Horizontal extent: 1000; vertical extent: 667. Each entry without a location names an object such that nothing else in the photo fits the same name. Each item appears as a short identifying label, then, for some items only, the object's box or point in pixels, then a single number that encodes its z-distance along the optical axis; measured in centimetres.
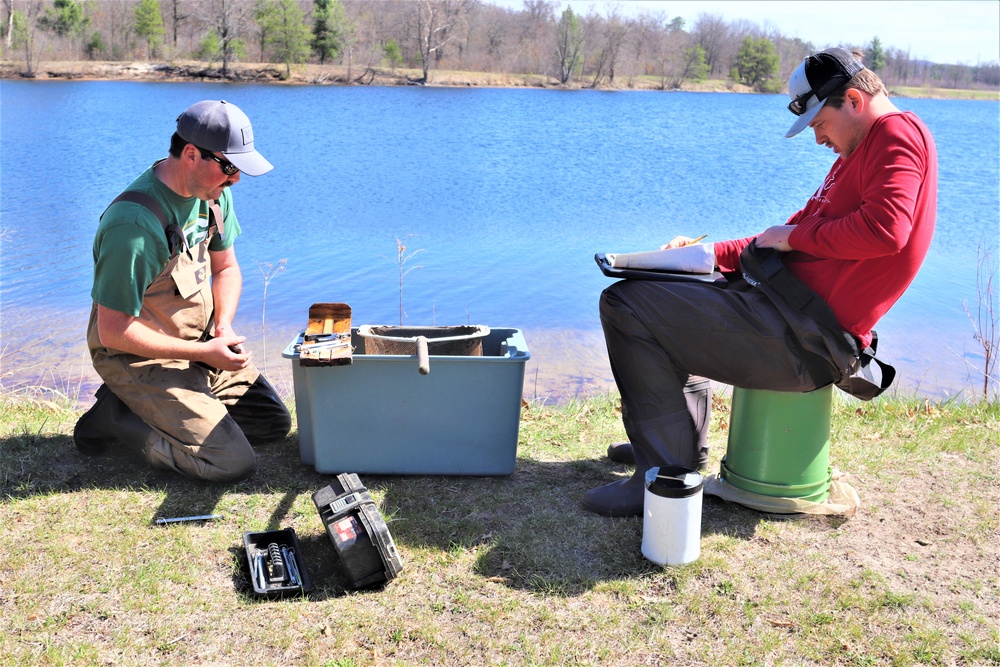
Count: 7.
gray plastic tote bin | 317
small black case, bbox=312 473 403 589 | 260
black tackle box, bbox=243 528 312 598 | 257
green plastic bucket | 299
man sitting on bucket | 261
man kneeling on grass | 305
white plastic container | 267
